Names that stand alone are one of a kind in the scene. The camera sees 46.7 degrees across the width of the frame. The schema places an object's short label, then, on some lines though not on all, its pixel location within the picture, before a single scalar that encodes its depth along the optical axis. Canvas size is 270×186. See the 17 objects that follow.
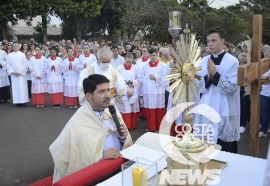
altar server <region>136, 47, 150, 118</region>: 7.35
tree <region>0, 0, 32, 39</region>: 24.19
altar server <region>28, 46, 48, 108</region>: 9.48
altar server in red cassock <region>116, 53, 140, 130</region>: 6.73
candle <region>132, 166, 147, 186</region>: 1.80
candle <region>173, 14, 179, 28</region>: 3.60
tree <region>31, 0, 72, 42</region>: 25.84
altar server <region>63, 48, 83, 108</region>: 9.41
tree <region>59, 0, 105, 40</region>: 28.66
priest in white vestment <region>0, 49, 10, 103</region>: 9.73
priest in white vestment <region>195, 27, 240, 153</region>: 3.48
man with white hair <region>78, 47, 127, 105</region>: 5.12
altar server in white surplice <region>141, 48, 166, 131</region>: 6.73
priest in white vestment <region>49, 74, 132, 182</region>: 2.95
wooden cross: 2.71
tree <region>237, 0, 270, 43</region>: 37.59
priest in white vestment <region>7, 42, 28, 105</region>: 9.37
